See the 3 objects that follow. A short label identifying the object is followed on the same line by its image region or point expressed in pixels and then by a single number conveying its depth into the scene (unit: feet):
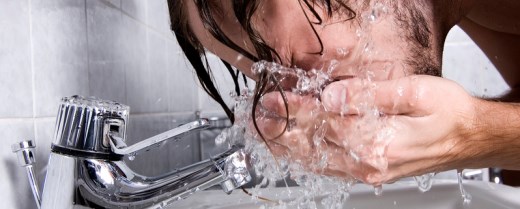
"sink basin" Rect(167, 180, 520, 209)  2.50
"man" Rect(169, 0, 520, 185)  1.51
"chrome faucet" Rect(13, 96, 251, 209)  1.58
